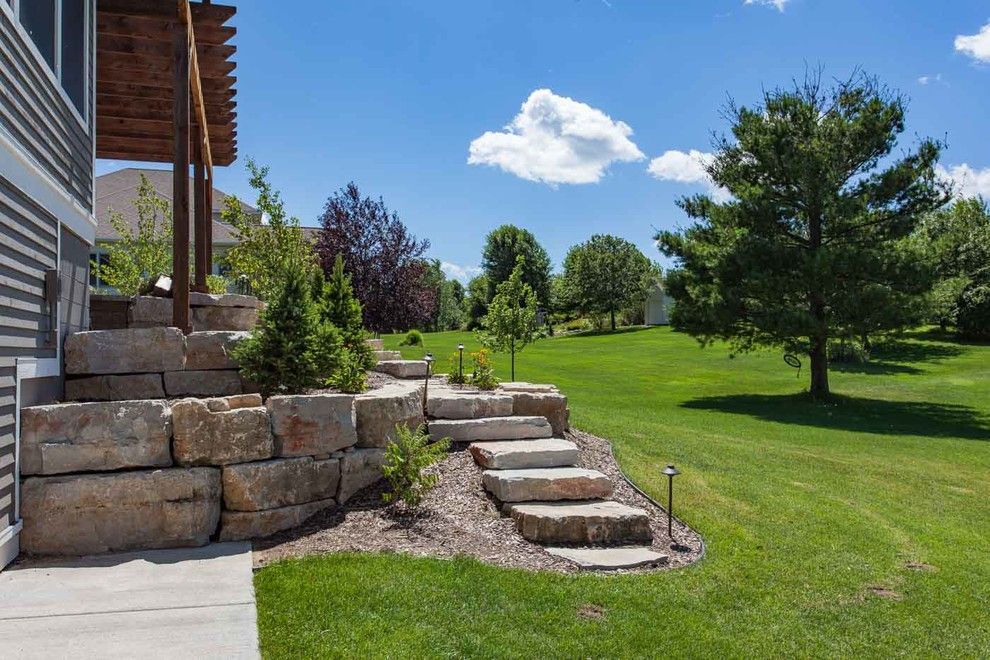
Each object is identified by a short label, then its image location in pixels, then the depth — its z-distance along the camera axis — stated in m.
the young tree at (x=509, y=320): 13.11
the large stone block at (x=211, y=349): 6.54
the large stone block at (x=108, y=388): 6.10
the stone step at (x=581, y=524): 5.59
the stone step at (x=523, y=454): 6.59
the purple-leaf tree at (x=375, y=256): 22.77
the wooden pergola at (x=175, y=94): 6.88
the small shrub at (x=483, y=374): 8.95
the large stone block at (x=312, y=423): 5.72
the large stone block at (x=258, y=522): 5.49
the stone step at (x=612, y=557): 5.19
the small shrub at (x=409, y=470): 5.95
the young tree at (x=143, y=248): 14.39
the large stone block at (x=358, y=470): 6.07
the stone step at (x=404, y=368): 9.38
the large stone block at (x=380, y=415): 6.27
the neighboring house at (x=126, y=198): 24.23
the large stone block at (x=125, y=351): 6.03
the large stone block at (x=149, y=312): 7.42
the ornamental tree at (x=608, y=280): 46.81
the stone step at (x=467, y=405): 7.51
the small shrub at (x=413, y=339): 28.11
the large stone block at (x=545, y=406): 8.08
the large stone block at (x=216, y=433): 5.37
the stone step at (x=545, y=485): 6.05
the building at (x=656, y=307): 49.34
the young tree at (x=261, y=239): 12.16
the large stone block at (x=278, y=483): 5.46
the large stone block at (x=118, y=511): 5.06
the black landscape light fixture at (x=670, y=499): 5.62
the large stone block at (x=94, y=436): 5.09
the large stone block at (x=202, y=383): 6.45
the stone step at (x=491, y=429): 7.30
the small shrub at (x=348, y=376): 6.62
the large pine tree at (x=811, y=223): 17.08
